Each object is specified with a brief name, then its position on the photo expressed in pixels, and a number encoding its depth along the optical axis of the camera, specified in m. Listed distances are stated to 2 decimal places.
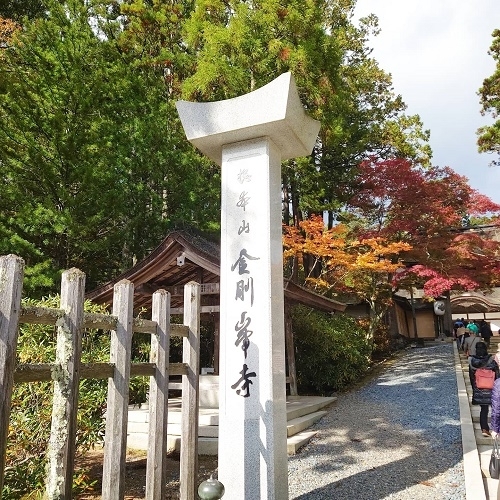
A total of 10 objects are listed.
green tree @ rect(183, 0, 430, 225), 11.50
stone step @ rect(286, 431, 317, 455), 6.57
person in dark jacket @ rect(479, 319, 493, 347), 19.60
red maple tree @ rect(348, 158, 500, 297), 14.01
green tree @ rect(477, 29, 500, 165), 15.52
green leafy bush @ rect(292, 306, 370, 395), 11.66
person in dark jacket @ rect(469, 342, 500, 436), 6.35
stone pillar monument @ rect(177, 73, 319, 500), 4.34
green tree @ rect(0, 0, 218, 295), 9.29
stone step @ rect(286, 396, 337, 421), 8.27
